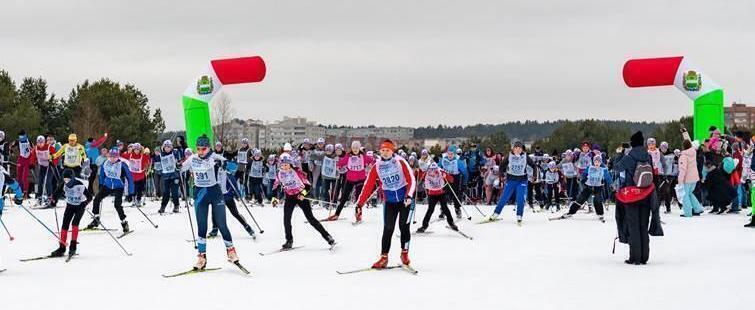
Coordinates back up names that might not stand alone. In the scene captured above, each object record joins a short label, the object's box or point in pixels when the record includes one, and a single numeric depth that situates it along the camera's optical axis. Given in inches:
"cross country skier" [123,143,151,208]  779.4
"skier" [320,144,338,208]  815.7
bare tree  2086.5
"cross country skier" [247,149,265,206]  856.1
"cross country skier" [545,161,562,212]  807.1
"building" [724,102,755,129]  5378.9
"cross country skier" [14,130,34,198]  805.2
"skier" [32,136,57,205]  776.9
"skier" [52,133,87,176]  722.8
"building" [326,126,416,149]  6540.4
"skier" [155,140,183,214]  700.7
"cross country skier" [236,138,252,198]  889.5
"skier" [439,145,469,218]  668.1
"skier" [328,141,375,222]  713.6
